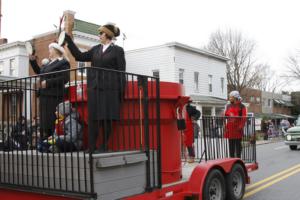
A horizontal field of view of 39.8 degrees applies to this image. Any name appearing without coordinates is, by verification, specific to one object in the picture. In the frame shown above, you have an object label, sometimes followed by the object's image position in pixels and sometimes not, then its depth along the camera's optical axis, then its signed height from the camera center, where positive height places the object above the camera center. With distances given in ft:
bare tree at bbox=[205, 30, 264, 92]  154.92 +22.87
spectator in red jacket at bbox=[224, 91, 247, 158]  27.04 -0.53
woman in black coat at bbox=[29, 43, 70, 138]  16.17 +1.59
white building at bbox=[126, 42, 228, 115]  99.55 +14.33
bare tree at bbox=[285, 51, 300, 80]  173.58 +20.62
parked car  64.64 -2.38
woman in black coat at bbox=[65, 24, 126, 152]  14.26 +1.62
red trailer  14.44 -1.28
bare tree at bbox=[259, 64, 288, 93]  165.87 +18.86
